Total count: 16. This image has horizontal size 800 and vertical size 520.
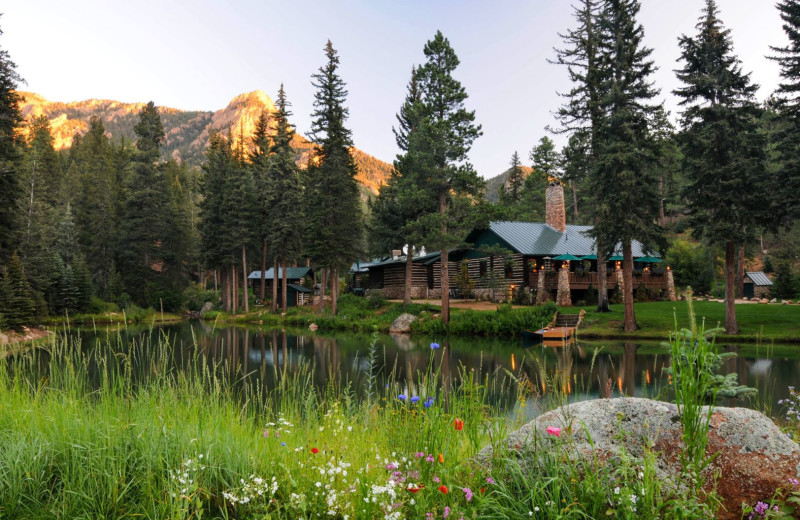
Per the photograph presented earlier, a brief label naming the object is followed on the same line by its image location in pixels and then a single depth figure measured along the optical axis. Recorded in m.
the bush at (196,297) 53.14
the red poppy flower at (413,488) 2.63
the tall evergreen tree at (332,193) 37.22
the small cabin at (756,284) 39.03
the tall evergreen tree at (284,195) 41.04
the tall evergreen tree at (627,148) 23.45
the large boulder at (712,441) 2.75
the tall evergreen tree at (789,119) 21.39
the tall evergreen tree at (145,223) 46.47
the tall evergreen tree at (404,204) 30.86
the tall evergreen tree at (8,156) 26.30
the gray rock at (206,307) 50.68
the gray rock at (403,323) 31.39
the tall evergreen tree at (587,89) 27.84
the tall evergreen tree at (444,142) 29.73
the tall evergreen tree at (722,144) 22.20
